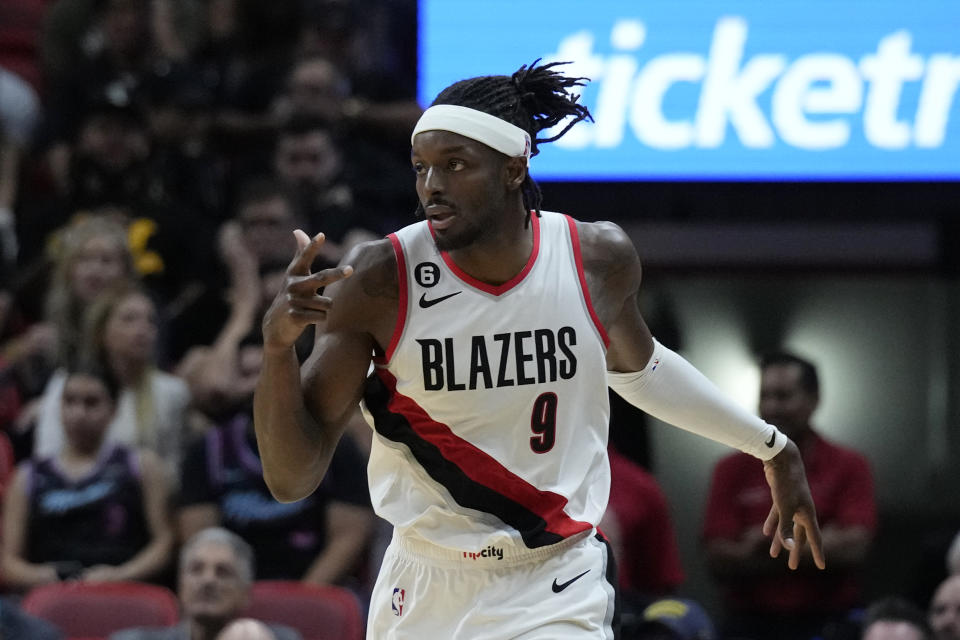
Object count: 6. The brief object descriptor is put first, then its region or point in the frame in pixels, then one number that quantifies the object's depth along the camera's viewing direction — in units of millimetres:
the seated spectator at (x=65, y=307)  14484
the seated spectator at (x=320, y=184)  14961
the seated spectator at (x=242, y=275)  14719
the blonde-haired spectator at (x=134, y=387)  13703
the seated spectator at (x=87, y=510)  13102
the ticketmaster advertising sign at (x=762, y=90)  15594
